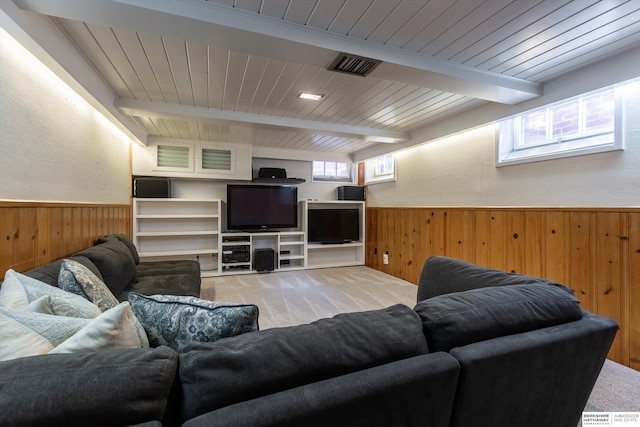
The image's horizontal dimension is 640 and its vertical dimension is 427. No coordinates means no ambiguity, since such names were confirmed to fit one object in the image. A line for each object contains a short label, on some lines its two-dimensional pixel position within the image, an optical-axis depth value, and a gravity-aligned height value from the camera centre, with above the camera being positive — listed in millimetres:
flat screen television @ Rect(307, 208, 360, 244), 4992 -293
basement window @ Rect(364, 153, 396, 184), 4699 +756
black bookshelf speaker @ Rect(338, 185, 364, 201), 5188 +330
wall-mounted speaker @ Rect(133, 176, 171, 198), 4007 +341
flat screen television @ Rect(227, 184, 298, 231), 4531 +52
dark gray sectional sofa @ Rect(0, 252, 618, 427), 558 -428
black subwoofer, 4520 -829
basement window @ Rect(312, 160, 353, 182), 5457 +790
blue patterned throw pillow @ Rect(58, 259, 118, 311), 1302 -368
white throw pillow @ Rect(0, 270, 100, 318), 959 -323
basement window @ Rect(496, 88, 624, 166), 2068 +707
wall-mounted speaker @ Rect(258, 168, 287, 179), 4664 +637
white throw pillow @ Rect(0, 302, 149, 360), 694 -331
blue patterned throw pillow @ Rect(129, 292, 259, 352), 858 -358
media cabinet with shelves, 4258 -518
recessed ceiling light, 2633 +1119
